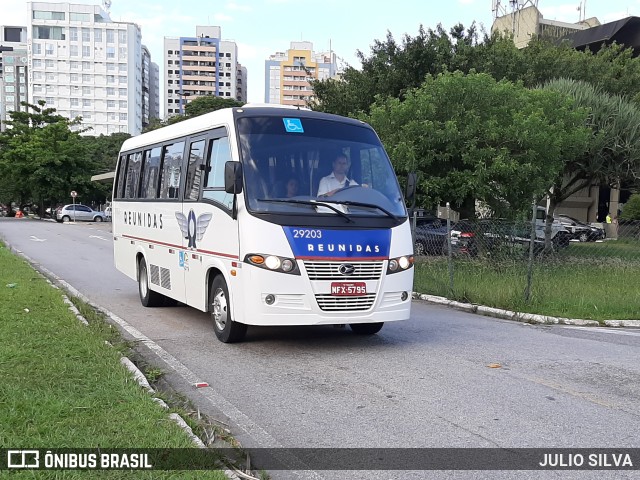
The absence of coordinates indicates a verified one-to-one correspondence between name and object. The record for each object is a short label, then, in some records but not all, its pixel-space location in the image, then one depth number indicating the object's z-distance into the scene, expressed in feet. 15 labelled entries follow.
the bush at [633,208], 126.52
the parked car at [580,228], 98.59
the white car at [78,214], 172.65
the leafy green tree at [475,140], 52.16
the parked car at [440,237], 43.73
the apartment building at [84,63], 409.49
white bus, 23.80
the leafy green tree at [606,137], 71.92
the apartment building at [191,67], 493.77
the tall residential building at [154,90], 521.65
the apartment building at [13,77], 478.59
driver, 25.44
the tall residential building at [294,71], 509.35
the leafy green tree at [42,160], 181.57
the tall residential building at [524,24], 168.35
